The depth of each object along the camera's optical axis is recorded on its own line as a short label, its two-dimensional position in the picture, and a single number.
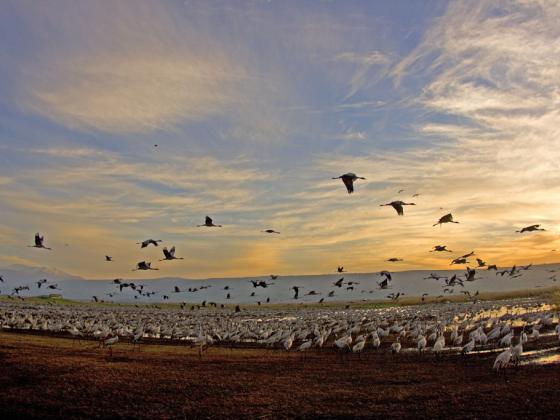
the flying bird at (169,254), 23.00
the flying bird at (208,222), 22.56
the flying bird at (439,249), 26.05
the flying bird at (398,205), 16.86
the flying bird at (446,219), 19.59
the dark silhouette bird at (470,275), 26.86
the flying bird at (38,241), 24.27
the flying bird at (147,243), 21.89
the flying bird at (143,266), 25.31
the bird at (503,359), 20.02
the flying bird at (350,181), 14.77
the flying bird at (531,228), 18.50
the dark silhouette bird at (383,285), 25.73
